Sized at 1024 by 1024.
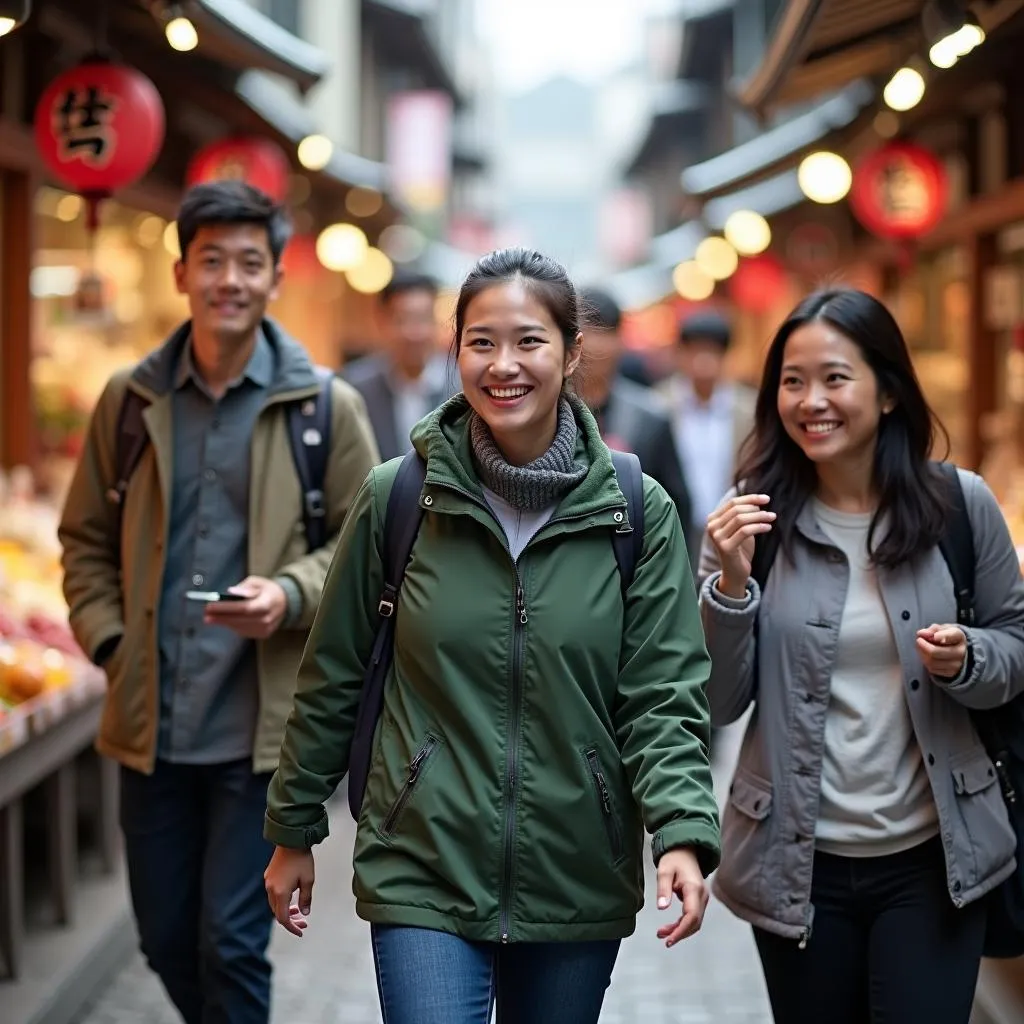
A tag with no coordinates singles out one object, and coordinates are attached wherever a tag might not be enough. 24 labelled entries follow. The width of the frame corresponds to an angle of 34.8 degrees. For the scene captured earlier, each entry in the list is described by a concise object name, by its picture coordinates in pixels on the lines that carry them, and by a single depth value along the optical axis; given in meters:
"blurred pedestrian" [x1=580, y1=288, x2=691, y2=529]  6.77
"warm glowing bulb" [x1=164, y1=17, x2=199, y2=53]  6.44
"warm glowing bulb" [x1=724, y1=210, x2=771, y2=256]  16.98
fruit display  5.61
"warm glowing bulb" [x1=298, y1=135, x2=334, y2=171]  11.74
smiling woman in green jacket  3.03
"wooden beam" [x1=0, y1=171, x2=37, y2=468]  8.83
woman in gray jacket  3.48
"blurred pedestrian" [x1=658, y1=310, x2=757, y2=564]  8.73
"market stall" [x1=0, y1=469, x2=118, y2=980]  5.41
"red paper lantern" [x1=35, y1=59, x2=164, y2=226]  6.90
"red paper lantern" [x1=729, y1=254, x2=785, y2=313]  21.02
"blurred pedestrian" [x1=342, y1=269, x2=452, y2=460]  7.45
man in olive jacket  4.21
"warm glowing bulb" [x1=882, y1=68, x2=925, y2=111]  7.32
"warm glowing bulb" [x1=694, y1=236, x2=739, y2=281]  21.77
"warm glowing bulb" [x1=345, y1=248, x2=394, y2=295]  19.41
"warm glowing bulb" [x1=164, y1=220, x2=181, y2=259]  4.48
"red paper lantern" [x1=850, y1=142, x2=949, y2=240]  9.98
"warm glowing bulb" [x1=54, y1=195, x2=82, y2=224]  10.32
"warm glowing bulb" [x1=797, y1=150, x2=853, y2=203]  10.55
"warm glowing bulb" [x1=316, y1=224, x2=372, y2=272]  15.00
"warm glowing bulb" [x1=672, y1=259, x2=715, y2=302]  25.67
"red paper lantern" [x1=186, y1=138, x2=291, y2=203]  10.32
